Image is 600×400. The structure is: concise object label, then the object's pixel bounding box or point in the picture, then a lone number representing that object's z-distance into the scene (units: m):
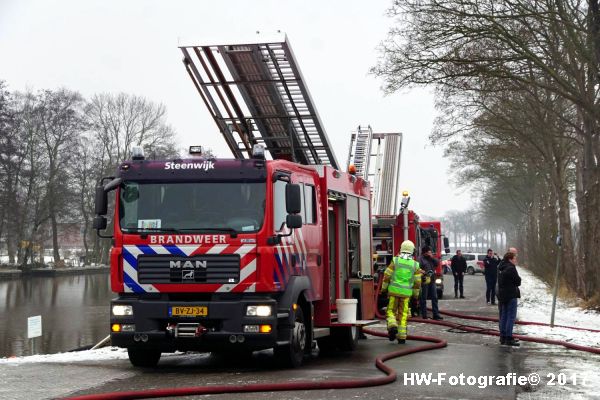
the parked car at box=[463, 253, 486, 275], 67.44
